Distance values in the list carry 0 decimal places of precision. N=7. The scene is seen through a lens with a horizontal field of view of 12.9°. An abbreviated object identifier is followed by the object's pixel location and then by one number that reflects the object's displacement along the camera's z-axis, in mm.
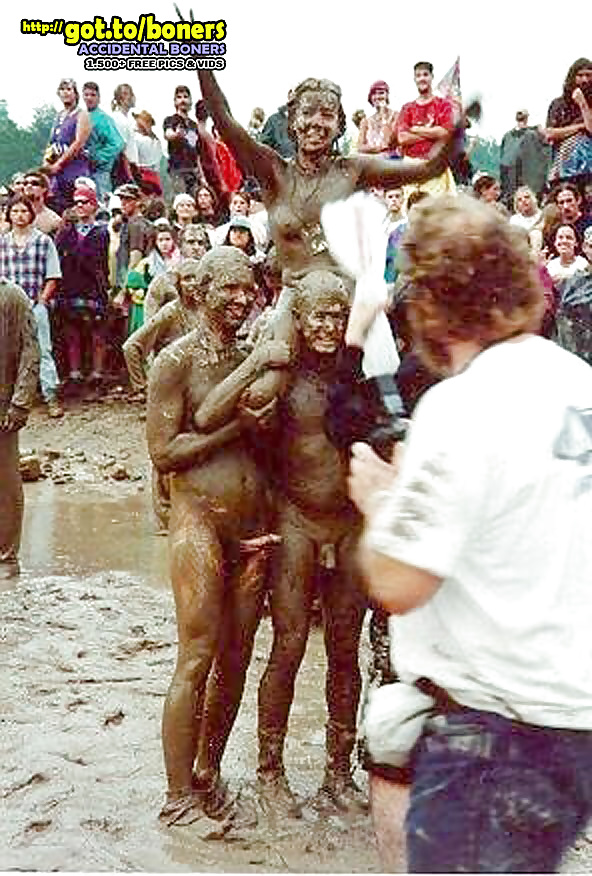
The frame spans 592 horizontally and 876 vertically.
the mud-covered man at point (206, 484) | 5186
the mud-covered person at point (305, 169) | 5495
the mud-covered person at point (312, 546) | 5235
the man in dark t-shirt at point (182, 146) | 12273
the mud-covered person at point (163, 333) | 5974
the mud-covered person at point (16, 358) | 9295
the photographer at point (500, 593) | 2673
